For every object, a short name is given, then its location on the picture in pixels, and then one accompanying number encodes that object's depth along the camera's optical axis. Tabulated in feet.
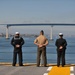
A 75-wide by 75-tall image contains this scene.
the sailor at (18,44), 54.08
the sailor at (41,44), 52.18
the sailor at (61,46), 53.01
